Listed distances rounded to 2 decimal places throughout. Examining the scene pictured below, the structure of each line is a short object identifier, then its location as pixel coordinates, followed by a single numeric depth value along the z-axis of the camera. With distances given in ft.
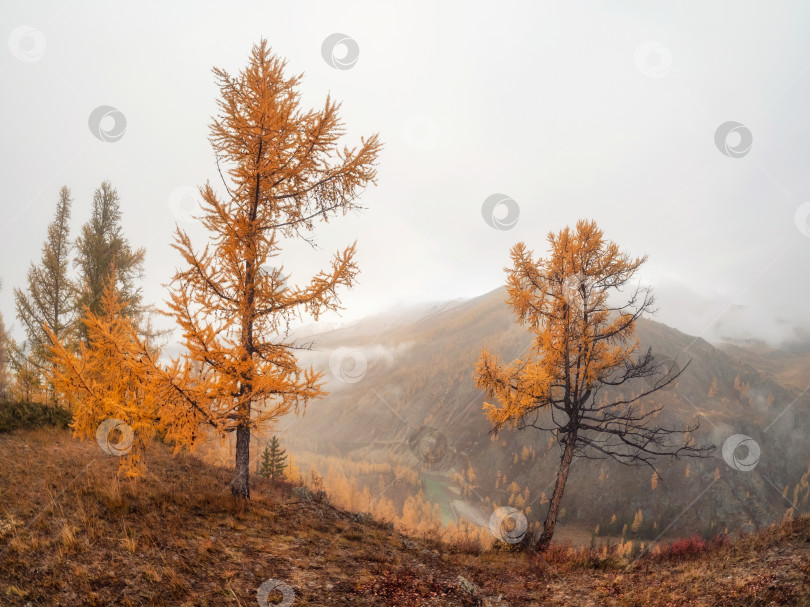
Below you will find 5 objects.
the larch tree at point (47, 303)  59.26
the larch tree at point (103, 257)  56.03
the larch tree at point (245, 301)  23.44
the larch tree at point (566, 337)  37.29
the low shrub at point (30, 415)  40.93
